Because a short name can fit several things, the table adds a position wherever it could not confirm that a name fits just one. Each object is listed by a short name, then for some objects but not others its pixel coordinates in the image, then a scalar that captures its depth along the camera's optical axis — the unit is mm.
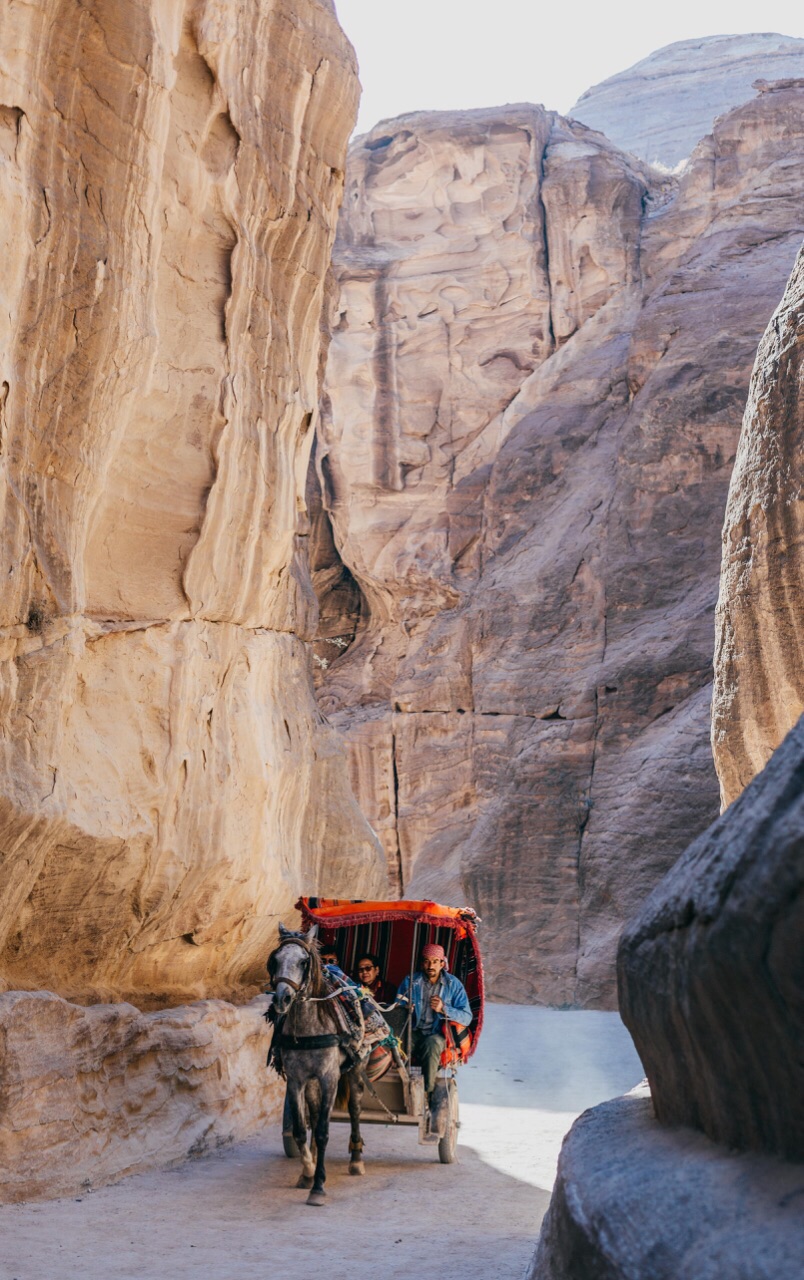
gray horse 8344
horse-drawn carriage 9414
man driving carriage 9531
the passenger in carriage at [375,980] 10148
